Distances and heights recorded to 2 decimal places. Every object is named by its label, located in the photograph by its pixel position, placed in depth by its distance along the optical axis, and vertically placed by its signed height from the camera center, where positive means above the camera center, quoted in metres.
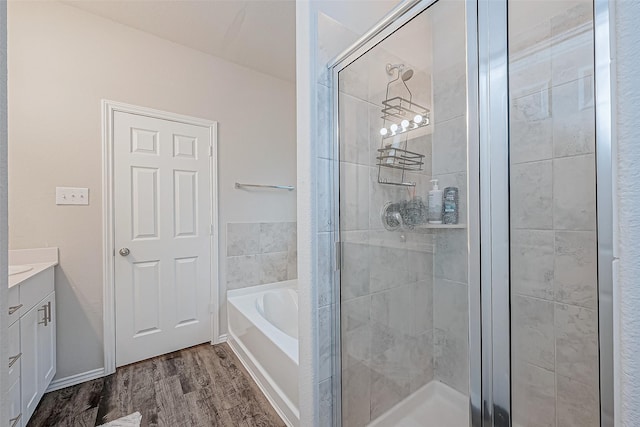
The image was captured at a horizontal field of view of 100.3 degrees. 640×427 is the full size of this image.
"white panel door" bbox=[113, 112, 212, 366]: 1.98 -0.17
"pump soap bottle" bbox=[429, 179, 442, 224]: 1.22 +0.04
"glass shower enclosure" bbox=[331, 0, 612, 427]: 0.78 -0.03
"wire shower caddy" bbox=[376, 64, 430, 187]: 1.24 +0.38
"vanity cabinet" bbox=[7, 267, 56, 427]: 1.21 -0.68
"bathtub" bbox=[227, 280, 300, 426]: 1.48 -0.88
